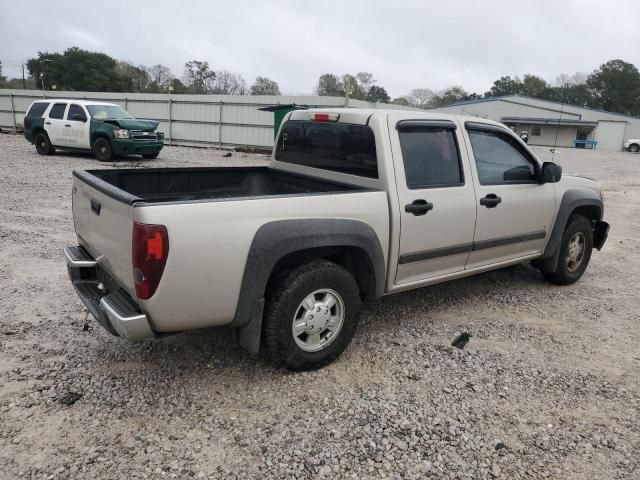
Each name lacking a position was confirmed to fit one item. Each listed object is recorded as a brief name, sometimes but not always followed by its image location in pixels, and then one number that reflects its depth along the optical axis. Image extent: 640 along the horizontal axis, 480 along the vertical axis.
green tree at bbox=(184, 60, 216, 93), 71.88
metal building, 54.09
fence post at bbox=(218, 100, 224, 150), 21.22
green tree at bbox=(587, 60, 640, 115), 75.12
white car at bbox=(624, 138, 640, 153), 45.88
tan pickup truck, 2.72
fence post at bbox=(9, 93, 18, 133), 25.48
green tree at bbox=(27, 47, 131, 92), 61.28
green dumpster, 15.65
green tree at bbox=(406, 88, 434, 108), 97.19
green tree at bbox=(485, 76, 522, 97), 91.51
